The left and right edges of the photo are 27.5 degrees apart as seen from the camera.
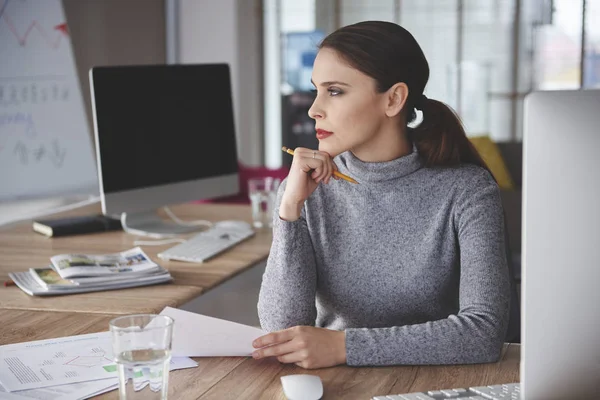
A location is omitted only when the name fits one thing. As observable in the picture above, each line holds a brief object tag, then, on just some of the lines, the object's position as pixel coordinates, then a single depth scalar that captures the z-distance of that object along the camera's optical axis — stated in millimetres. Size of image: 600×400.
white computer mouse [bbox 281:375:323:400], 1714
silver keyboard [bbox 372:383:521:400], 1713
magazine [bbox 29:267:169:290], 2419
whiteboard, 4018
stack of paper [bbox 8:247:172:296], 2421
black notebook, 3149
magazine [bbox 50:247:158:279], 2472
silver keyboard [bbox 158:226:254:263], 2769
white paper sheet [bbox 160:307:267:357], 1915
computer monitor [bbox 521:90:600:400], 1469
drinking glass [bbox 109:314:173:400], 1655
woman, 2148
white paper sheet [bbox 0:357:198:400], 1749
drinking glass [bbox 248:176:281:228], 3315
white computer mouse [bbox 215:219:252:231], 3170
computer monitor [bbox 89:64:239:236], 2934
